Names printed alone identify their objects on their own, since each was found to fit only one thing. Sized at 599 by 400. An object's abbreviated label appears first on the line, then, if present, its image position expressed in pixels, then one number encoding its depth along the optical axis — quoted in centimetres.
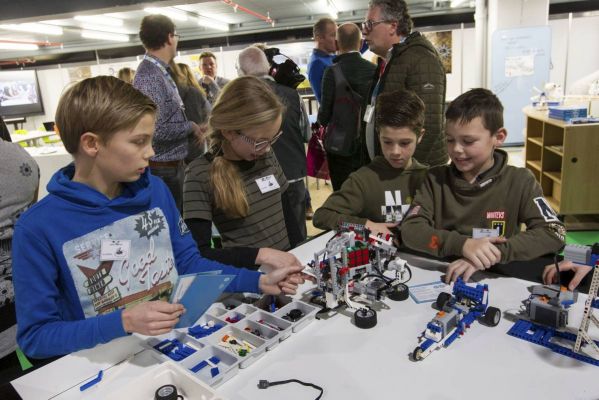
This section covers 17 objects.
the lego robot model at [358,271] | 122
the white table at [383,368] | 91
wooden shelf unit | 395
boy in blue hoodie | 106
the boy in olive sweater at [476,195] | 156
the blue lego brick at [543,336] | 100
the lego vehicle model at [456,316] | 105
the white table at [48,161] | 575
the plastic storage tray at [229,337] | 101
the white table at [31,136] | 719
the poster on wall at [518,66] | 738
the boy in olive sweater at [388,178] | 190
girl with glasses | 165
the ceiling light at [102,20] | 844
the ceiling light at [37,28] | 839
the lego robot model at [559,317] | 99
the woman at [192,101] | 339
